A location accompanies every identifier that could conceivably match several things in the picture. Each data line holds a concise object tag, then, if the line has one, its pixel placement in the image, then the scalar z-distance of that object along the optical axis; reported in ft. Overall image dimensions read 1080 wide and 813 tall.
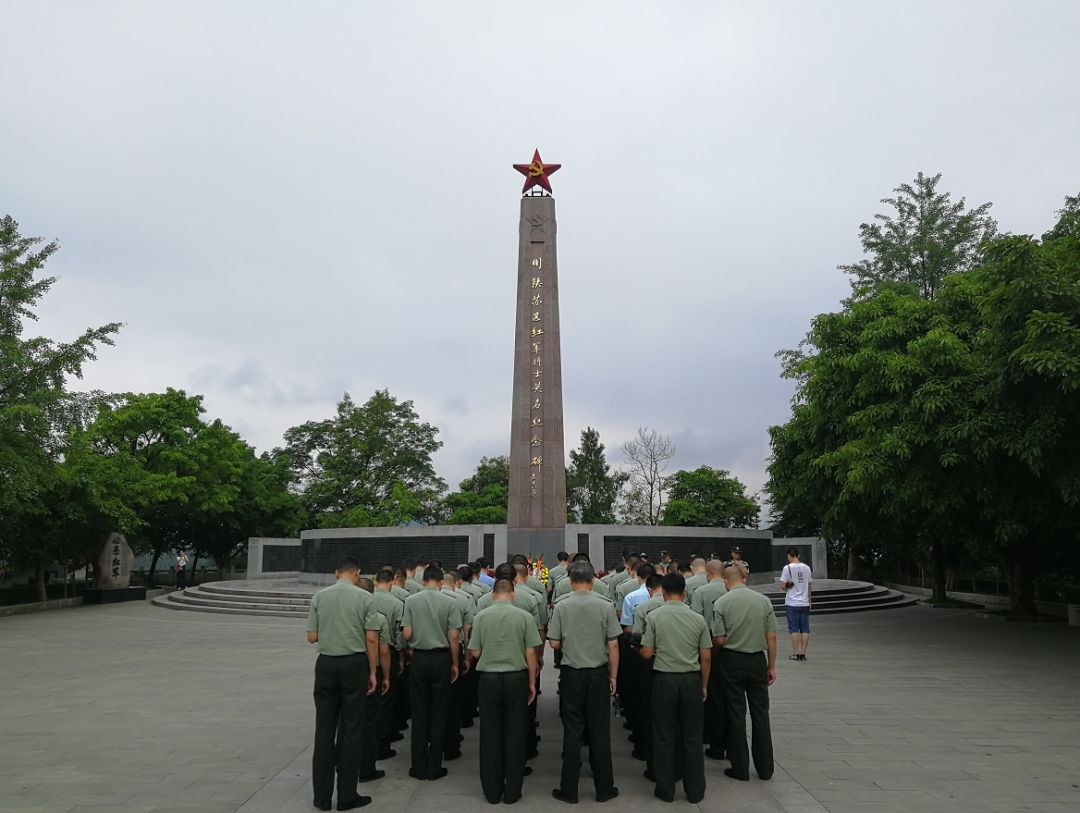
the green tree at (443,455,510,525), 118.93
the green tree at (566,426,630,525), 143.95
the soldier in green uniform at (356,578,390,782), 17.40
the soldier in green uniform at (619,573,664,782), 17.81
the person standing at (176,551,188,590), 77.97
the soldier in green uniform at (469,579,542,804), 16.01
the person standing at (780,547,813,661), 35.09
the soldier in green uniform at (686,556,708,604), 22.25
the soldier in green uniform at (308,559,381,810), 15.62
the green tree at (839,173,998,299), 82.28
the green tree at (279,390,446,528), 116.26
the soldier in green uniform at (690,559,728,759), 18.34
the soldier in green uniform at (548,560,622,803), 16.15
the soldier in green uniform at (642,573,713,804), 16.20
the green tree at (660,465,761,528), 122.01
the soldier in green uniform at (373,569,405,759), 17.98
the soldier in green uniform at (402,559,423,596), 23.37
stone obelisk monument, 61.41
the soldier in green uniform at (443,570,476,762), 18.60
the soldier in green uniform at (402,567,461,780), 17.58
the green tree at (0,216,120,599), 51.11
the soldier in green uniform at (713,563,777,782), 17.63
